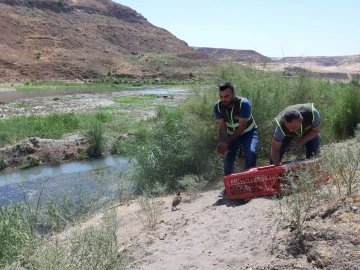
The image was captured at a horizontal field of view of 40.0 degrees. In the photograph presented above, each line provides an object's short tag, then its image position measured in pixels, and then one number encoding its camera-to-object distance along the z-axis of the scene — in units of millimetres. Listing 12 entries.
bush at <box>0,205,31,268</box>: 5156
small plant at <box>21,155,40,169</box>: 15890
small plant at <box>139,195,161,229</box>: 6740
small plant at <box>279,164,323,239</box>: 4691
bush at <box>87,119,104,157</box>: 17172
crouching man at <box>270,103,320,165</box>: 6035
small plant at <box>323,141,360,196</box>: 5066
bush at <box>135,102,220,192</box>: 9266
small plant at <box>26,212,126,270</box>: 4211
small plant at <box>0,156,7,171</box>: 15649
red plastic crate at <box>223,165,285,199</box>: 6043
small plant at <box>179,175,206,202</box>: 8399
